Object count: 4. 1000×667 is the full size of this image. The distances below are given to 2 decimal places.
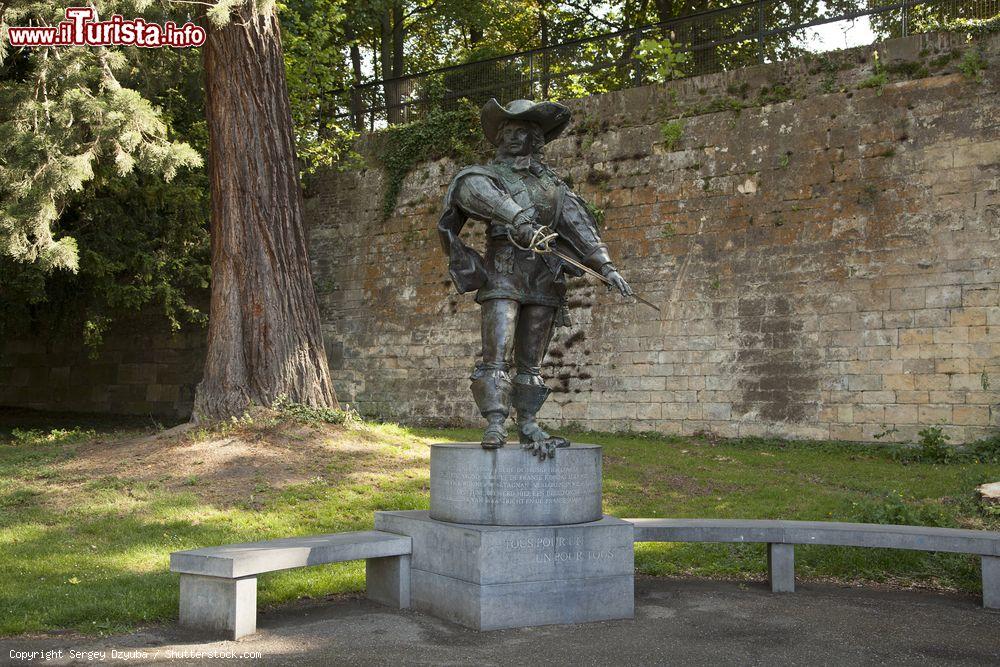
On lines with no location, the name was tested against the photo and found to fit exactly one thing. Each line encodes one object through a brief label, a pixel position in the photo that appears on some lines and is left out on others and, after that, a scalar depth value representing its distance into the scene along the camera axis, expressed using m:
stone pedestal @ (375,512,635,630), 4.62
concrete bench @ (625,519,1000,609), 5.24
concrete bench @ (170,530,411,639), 4.50
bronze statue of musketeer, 5.12
